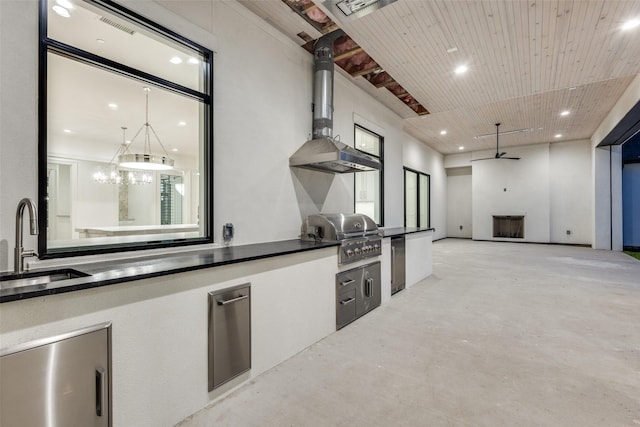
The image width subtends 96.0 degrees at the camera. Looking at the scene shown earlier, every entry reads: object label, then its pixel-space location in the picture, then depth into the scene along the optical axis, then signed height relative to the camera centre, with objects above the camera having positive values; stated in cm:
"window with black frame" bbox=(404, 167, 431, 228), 906 +48
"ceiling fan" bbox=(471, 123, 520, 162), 768 +229
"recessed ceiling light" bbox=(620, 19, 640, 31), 291 +192
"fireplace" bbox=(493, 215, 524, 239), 1015 -50
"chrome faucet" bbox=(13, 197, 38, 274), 143 -9
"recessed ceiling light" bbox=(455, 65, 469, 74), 381 +192
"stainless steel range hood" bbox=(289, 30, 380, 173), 323 +103
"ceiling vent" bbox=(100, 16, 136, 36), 212 +142
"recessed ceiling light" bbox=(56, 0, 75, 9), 188 +142
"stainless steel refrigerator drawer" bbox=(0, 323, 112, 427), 113 -71
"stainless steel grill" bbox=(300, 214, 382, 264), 309 -24
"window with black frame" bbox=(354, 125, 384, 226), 512 +50
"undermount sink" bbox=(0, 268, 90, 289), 147 -35
